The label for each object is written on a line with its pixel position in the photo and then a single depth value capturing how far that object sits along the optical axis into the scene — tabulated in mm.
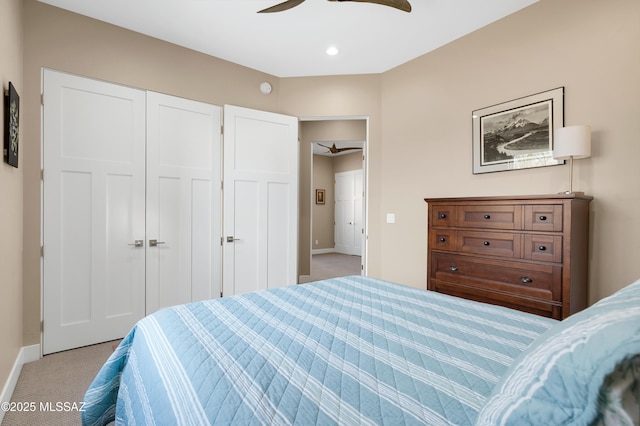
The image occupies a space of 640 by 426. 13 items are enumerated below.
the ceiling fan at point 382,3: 2023
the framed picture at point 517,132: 2469
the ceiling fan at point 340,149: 6858
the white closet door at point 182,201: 3053
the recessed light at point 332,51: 3270
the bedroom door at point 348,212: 8344
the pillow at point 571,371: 436
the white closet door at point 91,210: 2592
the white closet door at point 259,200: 3467
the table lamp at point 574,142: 2100
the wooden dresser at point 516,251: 2014
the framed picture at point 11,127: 1968
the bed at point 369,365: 477
